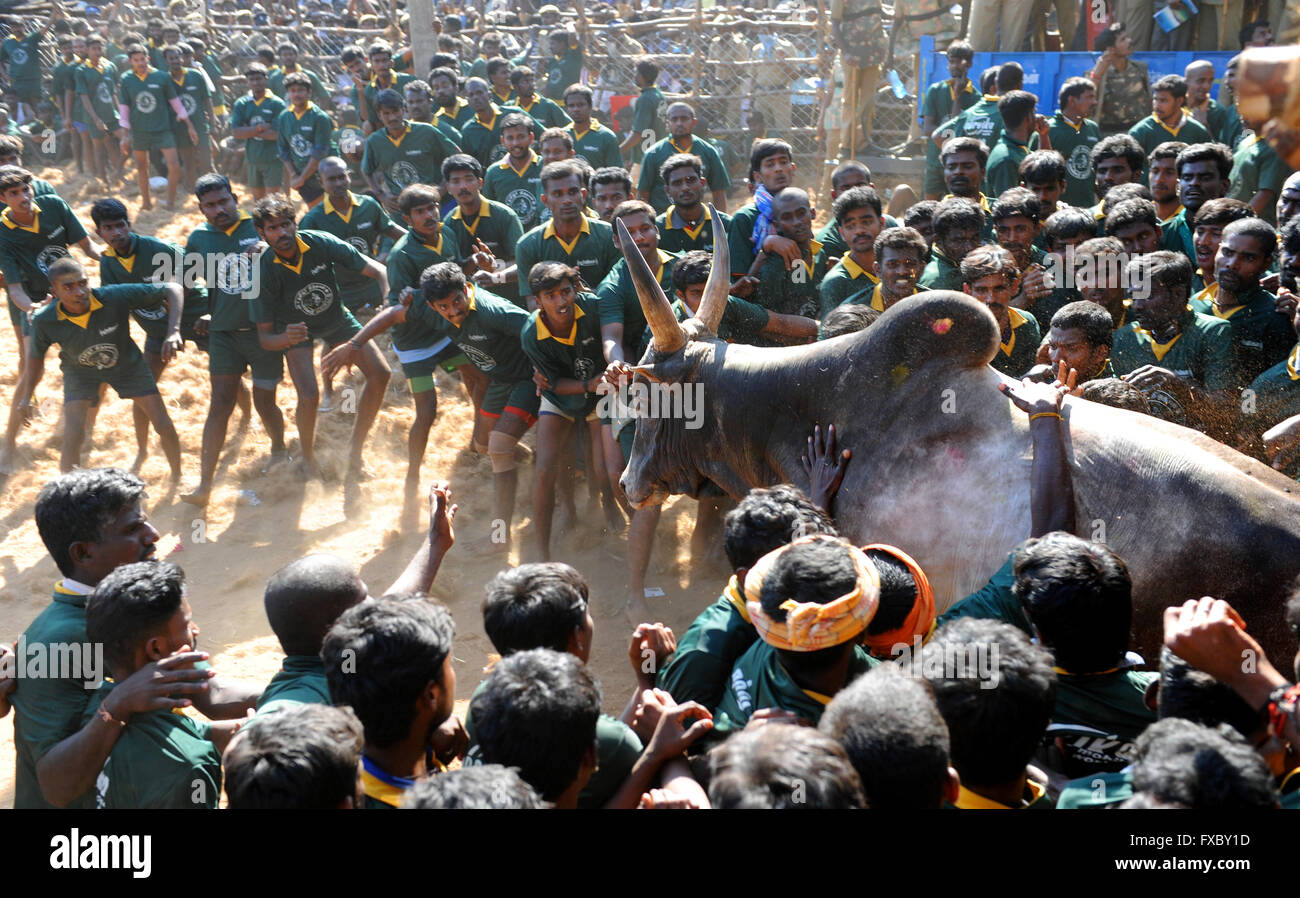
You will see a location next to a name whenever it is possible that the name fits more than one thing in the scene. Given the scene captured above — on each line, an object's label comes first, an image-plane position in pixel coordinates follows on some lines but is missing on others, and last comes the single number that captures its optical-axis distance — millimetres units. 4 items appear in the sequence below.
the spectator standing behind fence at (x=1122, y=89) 11719
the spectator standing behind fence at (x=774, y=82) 16500
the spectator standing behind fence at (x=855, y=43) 13977
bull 3426
